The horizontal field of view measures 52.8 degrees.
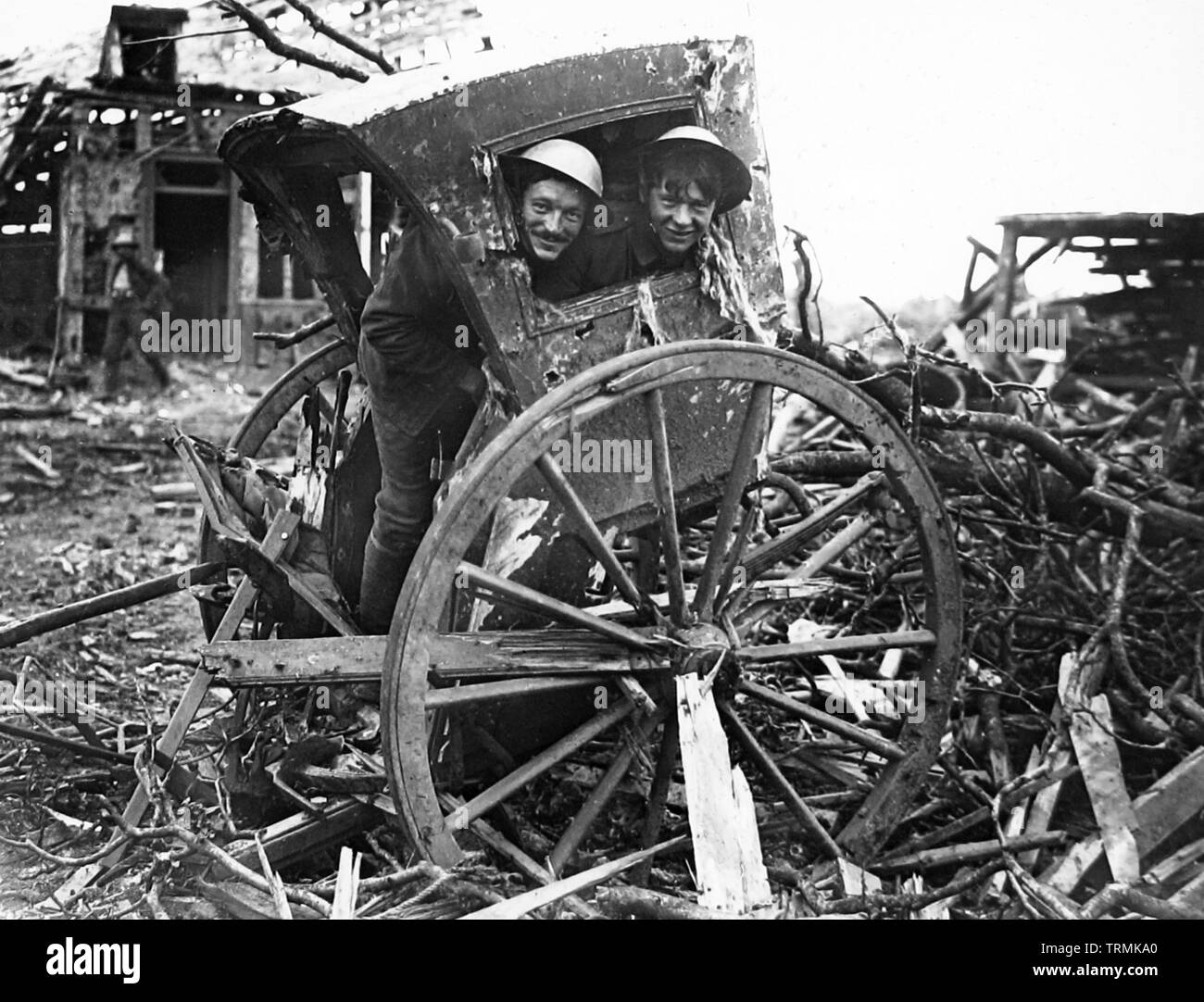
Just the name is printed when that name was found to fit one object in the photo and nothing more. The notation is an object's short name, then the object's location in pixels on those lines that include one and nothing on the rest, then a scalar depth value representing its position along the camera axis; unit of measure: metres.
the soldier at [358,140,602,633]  3.55
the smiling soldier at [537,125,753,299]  3.73
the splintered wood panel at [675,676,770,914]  3.37
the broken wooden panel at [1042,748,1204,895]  3.97
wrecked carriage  3.31
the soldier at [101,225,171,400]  10.76
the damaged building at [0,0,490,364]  6.00
